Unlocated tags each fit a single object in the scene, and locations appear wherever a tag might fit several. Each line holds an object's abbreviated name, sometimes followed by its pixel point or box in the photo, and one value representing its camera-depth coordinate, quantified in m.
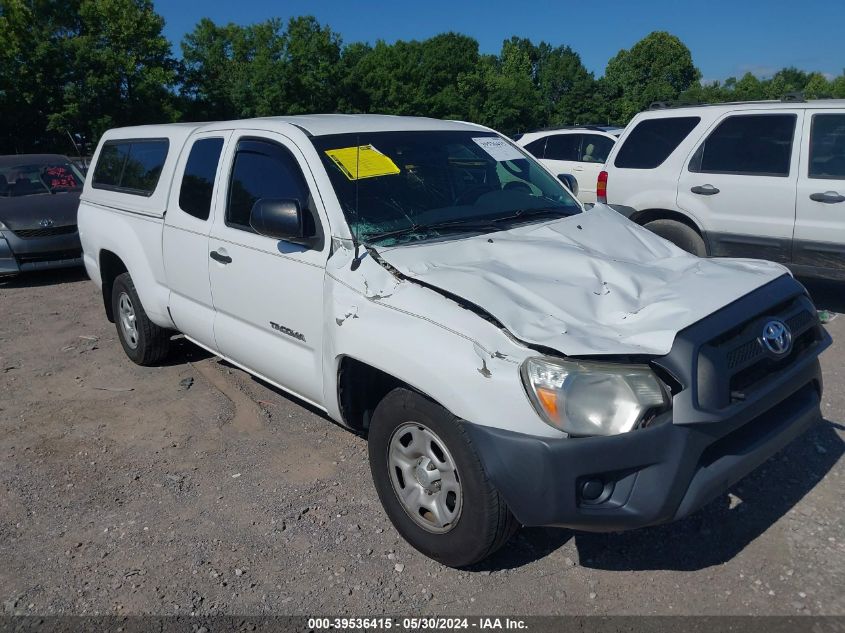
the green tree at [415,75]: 46.69
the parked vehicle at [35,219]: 8.85
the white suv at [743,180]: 6.25
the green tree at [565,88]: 65.31
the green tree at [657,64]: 76.25
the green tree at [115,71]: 32.47
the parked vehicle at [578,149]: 11.40
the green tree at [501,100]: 54.66
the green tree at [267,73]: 40.41
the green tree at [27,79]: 31.11
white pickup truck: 2.52
